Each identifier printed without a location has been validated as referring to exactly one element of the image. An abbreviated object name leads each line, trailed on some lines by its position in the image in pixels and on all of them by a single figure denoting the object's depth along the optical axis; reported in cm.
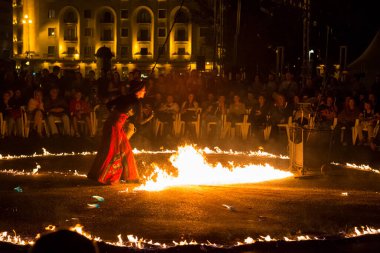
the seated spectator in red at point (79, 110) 1872
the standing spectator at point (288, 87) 1894
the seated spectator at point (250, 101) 1891
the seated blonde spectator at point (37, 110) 1828
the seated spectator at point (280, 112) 1788
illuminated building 9119
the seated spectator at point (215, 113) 1877
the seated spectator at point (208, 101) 1910
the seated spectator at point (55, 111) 1867
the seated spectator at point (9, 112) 1814
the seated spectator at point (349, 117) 1694
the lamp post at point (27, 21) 8781
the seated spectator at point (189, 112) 1889
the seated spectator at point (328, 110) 1680
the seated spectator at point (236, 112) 1866
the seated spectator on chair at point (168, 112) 1880
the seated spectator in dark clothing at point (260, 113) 1827
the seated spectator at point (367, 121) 1635
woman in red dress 1046
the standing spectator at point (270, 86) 1973
